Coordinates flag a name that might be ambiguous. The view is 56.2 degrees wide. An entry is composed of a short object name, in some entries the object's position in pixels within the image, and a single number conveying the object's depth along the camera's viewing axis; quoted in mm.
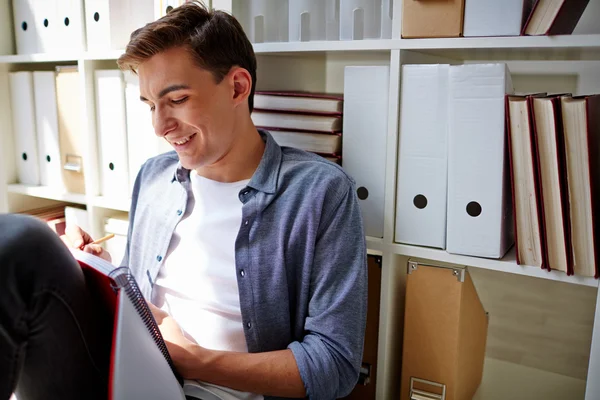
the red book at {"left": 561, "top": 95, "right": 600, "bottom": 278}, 957
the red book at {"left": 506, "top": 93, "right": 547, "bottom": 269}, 1005
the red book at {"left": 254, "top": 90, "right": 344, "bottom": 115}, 1259
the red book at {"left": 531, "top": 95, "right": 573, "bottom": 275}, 976
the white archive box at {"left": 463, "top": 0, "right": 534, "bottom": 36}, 1021
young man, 1011
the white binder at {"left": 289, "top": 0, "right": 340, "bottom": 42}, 1255
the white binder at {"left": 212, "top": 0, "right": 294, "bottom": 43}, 1328
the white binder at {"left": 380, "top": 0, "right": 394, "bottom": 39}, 1178
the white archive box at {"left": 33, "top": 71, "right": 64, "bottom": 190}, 1669
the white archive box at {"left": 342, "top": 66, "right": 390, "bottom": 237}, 1174
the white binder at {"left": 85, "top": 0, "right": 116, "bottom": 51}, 1523
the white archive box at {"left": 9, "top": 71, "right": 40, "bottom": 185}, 1717
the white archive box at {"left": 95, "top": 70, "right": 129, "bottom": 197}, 1550
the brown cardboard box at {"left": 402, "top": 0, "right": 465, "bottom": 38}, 1066
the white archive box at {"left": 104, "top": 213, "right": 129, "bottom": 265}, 1654
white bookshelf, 1071
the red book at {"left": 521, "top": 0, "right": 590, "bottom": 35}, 957
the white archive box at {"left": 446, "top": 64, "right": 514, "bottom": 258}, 1033
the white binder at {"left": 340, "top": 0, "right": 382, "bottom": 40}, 1192
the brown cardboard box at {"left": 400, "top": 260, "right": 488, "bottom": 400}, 1170
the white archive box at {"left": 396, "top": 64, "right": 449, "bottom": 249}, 1105
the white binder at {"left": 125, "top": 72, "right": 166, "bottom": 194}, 1507
